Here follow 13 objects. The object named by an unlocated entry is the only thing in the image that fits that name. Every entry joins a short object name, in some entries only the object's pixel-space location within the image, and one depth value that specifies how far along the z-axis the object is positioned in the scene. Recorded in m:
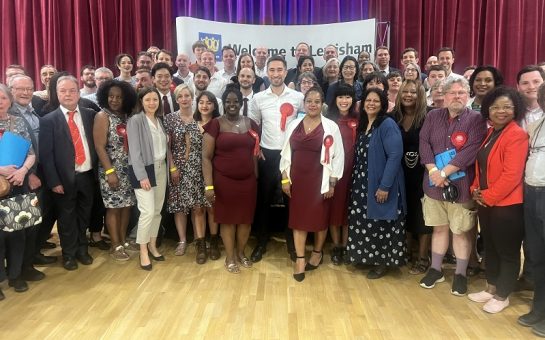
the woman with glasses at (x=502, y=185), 2.53
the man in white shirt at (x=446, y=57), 4.51
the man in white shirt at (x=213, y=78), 4.43
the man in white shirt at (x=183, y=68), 4.70
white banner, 5.41
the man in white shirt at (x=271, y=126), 3.63
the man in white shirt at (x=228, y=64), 4.69
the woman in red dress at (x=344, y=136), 3.26
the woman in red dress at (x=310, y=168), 3.13
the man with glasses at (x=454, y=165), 2.80
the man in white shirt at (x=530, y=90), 2.87
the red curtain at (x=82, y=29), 6.11
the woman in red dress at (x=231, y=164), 3.24
